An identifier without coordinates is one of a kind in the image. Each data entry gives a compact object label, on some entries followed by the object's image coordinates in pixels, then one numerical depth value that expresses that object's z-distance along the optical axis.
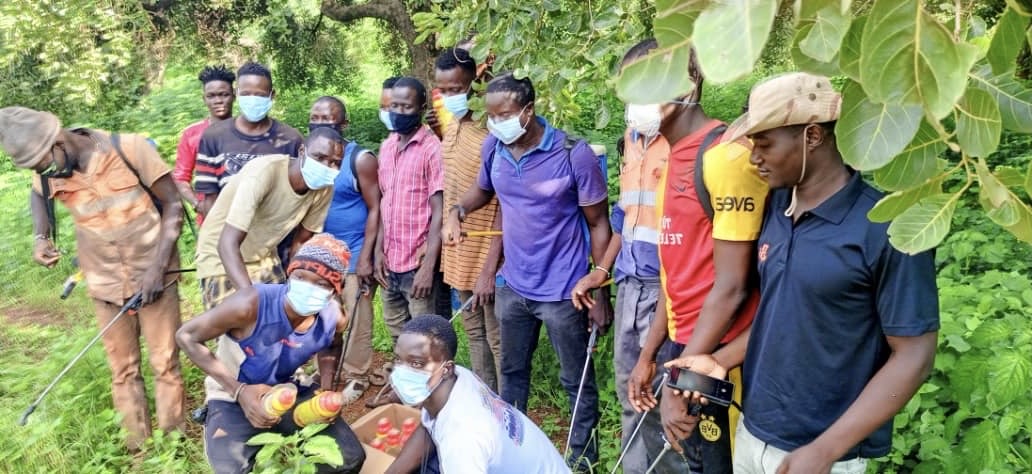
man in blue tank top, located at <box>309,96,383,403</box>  4.18
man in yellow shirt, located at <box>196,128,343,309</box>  3.46
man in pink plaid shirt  3.95
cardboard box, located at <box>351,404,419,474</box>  3.34
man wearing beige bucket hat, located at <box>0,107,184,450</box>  3.57
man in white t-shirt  2.32
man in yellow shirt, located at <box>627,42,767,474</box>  2.11
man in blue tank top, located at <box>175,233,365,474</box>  3.07
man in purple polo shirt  3.21
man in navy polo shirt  1.68
